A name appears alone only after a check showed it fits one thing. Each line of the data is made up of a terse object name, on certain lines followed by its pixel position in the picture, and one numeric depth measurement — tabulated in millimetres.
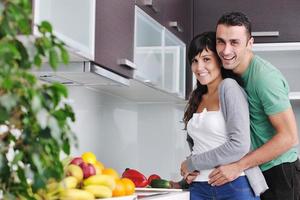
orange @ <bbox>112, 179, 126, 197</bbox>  2443
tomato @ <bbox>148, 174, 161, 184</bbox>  3537
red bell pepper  3362
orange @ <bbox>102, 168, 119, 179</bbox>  2631
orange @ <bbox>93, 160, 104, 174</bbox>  2499
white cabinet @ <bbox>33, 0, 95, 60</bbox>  2227
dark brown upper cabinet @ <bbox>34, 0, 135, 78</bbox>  2309
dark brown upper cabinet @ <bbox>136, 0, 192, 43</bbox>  3356
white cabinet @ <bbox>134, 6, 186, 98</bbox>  3186
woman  2769
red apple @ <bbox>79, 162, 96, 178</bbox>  2326
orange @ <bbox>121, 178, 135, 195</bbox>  2520
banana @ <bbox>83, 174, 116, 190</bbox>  2299
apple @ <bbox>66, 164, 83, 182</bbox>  2252
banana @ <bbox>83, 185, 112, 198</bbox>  2257
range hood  2556
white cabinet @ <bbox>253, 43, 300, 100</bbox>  4052
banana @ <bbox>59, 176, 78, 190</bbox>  2184
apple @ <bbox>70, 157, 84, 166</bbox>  2417
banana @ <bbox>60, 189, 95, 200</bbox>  2035
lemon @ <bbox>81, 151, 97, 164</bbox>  2671
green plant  994
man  2769
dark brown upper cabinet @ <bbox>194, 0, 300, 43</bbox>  4054
